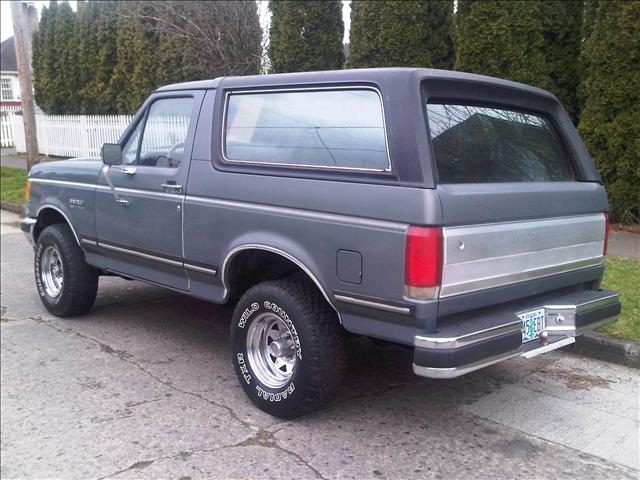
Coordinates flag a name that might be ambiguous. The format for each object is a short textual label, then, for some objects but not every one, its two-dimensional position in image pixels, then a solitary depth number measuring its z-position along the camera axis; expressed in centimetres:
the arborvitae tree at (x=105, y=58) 1850
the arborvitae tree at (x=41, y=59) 2188
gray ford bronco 319
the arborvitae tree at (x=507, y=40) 891
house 4653
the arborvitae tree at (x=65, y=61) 2066
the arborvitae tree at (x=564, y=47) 923
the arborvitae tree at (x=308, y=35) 1136
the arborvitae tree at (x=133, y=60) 1612
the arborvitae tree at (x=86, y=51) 1948
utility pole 1316
